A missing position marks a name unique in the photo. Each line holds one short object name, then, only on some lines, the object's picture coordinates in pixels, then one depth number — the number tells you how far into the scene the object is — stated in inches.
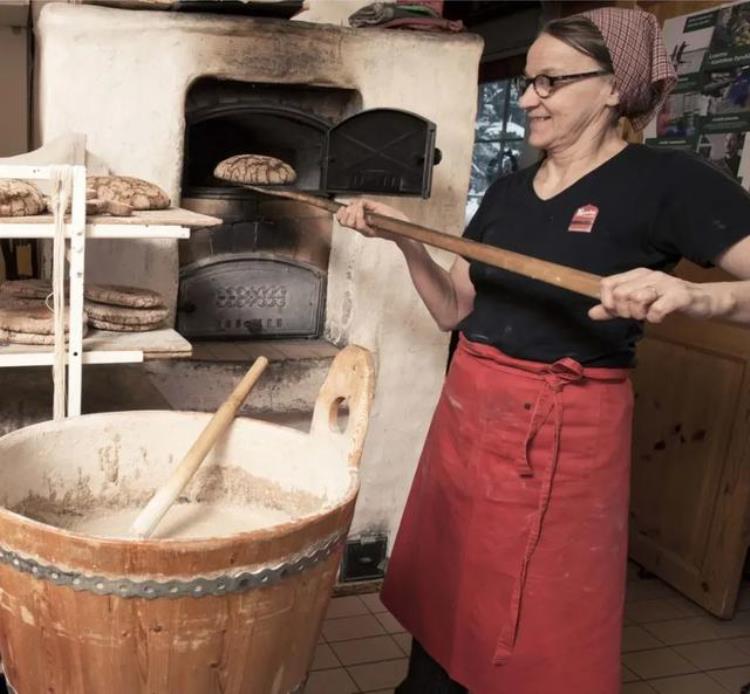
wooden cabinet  105.7
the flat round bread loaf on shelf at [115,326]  72.7
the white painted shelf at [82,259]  60.8
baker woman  57.5
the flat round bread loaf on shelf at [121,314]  72.2
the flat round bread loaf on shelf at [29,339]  67.1
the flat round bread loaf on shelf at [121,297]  73.1
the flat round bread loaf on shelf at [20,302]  71.6
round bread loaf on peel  80.7
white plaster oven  81.6
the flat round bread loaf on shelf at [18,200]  62.0
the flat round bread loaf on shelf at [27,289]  74.7
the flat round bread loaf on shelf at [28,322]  67.3
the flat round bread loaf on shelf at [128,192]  69.9
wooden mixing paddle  48.1
